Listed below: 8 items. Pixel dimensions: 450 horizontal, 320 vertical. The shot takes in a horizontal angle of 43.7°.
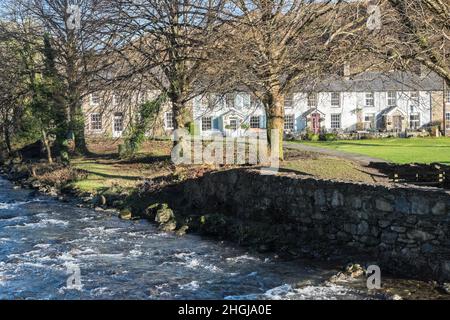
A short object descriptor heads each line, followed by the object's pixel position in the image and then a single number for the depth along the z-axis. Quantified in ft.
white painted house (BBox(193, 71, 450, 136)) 201.12
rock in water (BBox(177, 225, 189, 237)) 56.18
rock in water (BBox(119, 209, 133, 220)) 65.76
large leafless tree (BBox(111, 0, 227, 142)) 68.54
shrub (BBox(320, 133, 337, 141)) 170.40
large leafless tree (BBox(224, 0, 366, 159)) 59.67
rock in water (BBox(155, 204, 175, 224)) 61.87
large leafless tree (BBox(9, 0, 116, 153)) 73.20
